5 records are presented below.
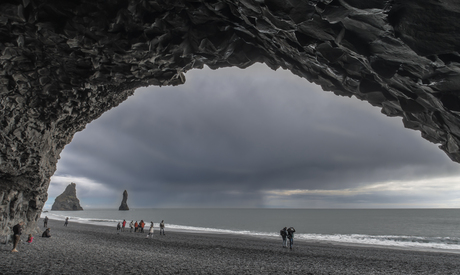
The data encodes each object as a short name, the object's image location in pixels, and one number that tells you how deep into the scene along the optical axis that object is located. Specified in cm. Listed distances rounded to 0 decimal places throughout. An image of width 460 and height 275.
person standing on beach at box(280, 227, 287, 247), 2336
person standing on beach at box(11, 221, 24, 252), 1443
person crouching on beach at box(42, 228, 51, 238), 2275
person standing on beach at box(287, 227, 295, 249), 2258
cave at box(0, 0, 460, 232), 440
